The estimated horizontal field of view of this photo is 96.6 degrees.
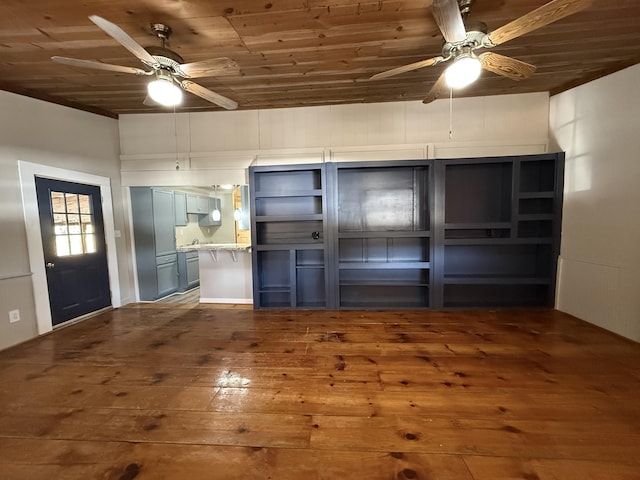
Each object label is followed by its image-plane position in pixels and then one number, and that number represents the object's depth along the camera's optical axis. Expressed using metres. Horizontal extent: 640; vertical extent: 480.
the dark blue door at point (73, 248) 3.50
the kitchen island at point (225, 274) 4.52
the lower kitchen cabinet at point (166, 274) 5.20
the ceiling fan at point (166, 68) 2.21
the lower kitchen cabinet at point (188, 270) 5.81
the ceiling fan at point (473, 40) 1.72
